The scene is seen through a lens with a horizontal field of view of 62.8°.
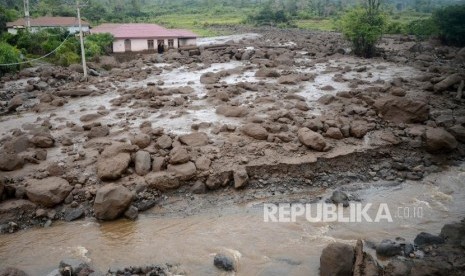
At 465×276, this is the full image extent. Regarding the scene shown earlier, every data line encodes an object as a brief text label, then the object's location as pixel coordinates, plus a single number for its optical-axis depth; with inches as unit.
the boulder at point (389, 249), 312.7
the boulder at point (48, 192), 403.2
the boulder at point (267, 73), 936.9
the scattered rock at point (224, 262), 313.4
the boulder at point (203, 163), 450.9
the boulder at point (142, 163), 447.2
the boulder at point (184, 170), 440.5
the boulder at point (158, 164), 450.9
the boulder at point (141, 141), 494.6
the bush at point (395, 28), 1900.8
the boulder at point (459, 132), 524.1
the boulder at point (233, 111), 611.8
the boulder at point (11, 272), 291.6
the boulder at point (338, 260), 279.0
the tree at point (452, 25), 1304.1
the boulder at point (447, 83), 703.1
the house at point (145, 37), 1457.9
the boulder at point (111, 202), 386.6
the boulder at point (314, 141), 487.2
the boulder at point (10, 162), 449.4
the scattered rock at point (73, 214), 395.7
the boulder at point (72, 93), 820.0
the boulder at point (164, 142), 491.8
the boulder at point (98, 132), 549.6
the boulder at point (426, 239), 314.0
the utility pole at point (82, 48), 900.5
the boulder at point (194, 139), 502.9
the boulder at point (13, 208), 392.5
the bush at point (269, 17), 2815.0
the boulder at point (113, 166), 434.9
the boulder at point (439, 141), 499.5
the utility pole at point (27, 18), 1546.5
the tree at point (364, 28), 1238.3
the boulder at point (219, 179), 437.9
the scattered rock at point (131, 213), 392.5
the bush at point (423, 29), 1478.8
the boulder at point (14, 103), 735.7
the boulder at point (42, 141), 516.7
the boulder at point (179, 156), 454.3
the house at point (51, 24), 1681.8
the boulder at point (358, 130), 526.6
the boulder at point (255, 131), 514.6
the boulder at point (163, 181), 430.9
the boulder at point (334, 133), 519.8
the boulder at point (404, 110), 570.6
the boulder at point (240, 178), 437.4
